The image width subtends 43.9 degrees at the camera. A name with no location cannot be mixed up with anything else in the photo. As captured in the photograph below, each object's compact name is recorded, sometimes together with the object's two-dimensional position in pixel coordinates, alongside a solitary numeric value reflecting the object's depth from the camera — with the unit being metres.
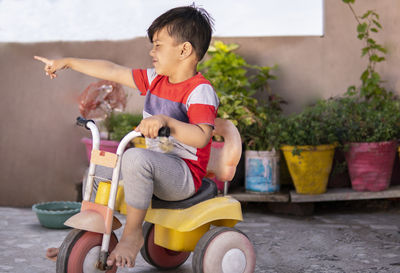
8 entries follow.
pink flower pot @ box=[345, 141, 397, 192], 3.74
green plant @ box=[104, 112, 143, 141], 3.90
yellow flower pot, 3.69
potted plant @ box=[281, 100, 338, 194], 3.67
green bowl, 3.32
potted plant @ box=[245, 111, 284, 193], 3.80
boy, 1.92
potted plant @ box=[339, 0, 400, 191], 3.74
